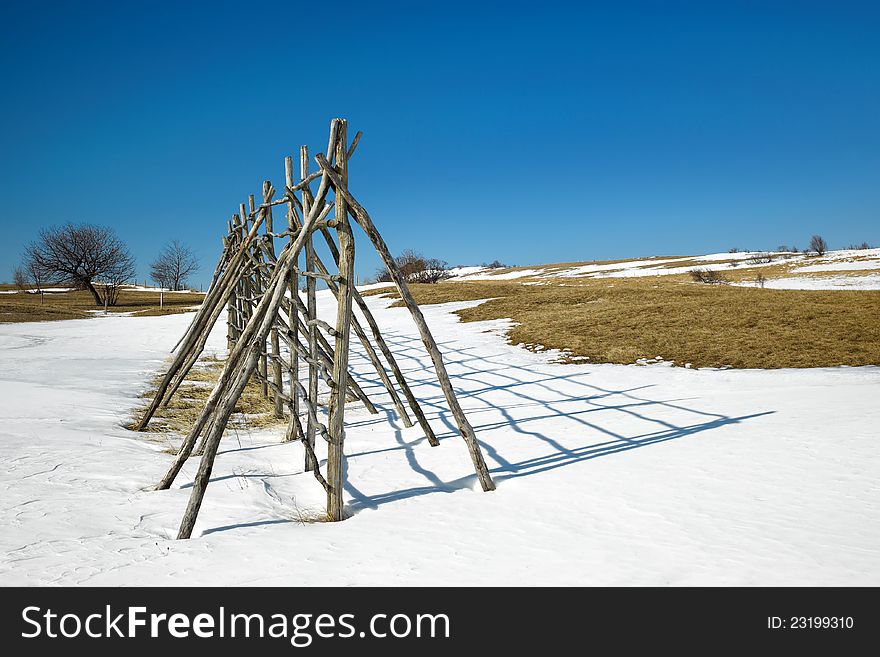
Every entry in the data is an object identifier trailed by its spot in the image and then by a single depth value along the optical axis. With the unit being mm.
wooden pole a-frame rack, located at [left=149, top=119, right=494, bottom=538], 4559
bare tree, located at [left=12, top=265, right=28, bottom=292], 57012
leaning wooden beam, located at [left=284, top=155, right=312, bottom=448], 5850
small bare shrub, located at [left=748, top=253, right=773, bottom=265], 52412
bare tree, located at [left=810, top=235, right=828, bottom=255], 55053
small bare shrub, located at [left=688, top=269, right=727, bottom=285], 36156
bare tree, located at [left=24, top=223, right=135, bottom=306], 40594
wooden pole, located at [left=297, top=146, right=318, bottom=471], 5716
